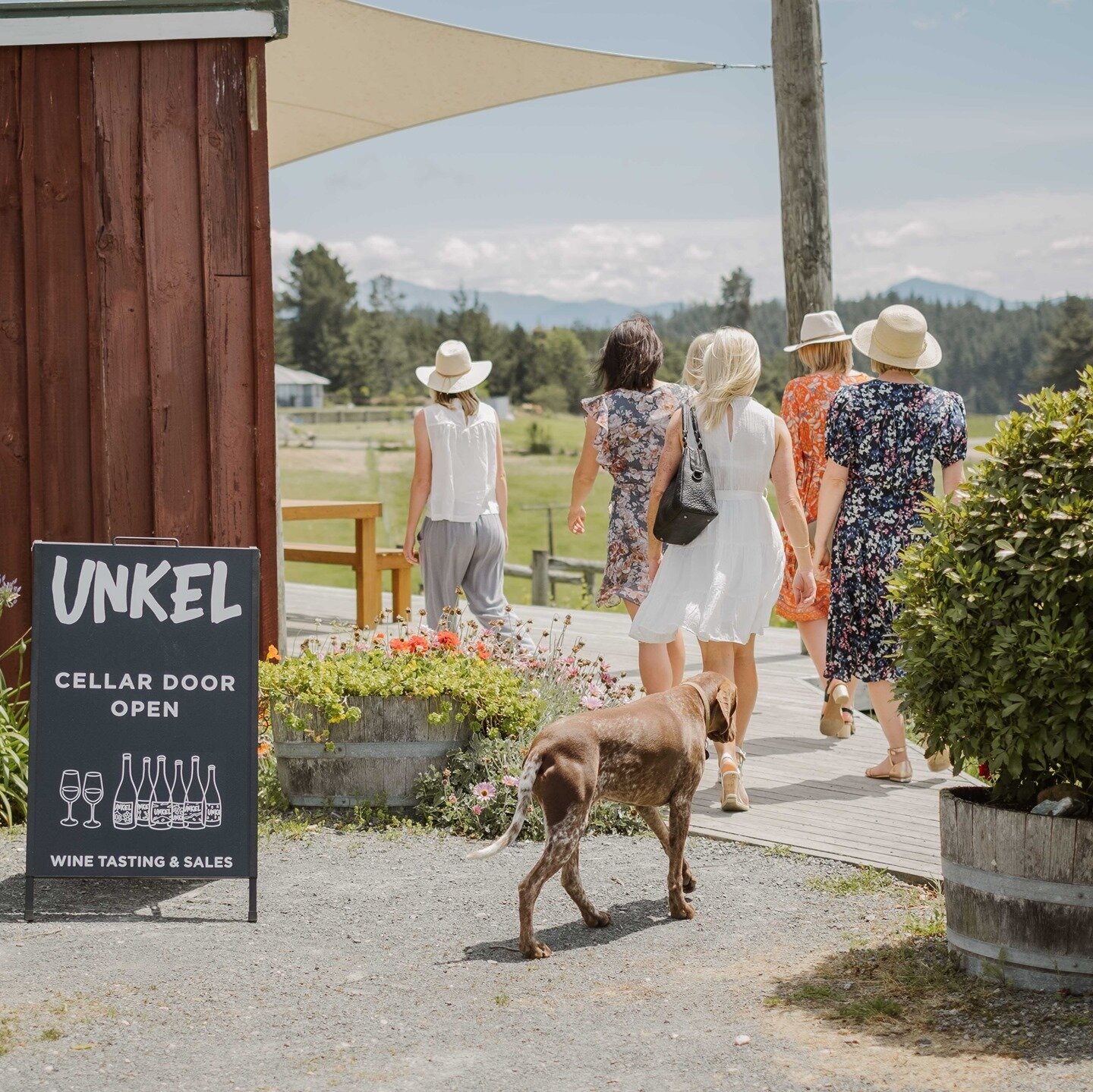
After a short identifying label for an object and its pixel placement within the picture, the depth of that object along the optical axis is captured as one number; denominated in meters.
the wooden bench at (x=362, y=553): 10.38
